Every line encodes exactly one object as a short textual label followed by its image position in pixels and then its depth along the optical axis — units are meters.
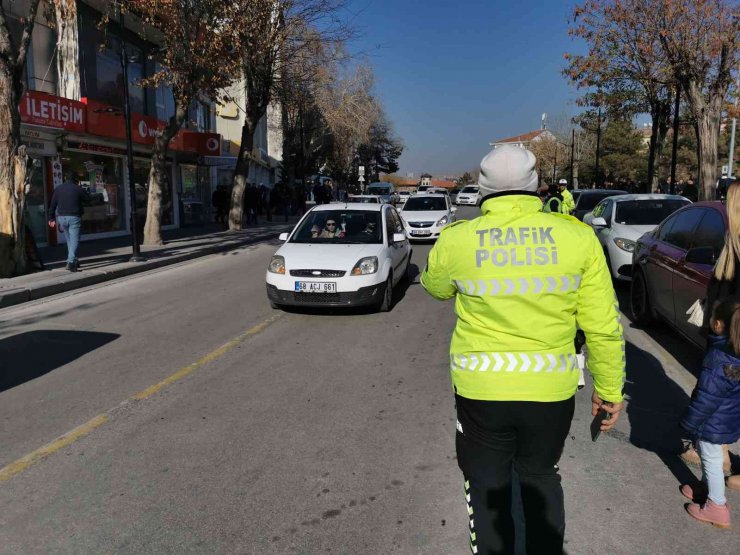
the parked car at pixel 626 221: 9.69
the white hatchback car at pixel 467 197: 44.97
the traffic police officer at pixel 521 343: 2.18
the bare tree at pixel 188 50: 14.66
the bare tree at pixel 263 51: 17.39
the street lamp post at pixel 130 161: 13.62
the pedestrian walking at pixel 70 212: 11.75
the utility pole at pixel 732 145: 39.30
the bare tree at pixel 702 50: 17.45
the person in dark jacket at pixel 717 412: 3.17
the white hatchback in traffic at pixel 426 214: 17.94
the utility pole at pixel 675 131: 21.52
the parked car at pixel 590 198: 17.05
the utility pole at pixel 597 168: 47.21
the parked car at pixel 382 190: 39.09
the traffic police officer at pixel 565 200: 14.49
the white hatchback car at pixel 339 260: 7.98
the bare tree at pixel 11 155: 10.55
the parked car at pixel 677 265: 5.50
